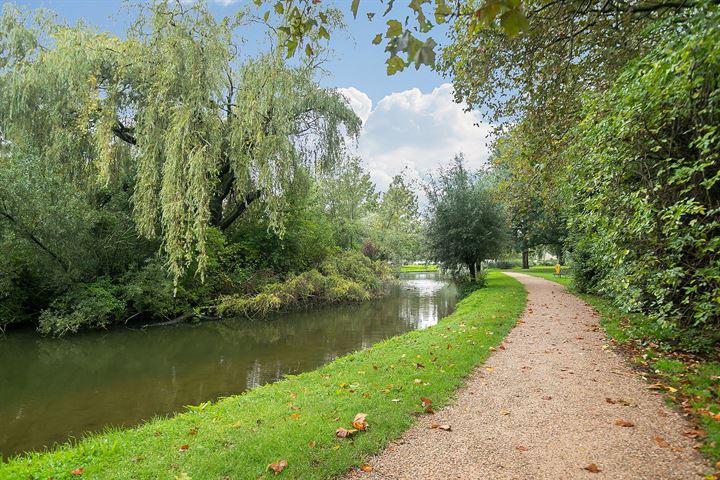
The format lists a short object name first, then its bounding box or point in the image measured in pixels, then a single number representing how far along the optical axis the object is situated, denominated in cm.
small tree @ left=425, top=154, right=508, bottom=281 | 1947
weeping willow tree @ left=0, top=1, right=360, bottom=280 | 1090
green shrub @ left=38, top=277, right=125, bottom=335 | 1168
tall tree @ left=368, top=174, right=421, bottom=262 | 3438
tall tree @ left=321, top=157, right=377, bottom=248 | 2817
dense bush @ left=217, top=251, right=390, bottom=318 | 1488
